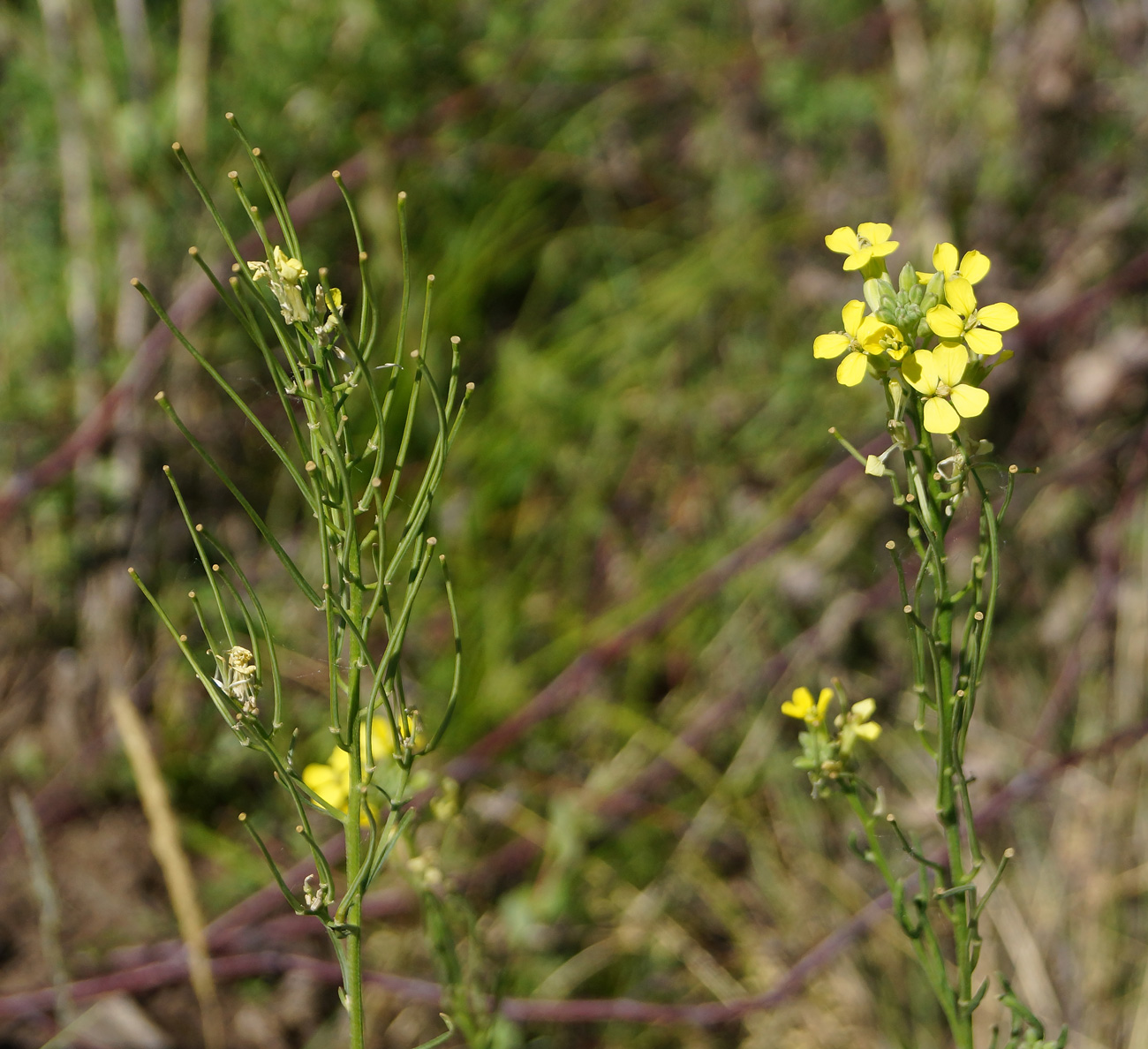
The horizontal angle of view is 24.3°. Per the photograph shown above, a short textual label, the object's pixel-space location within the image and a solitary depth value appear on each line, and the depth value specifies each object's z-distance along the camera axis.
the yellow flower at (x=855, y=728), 0.46
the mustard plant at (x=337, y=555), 0.43
